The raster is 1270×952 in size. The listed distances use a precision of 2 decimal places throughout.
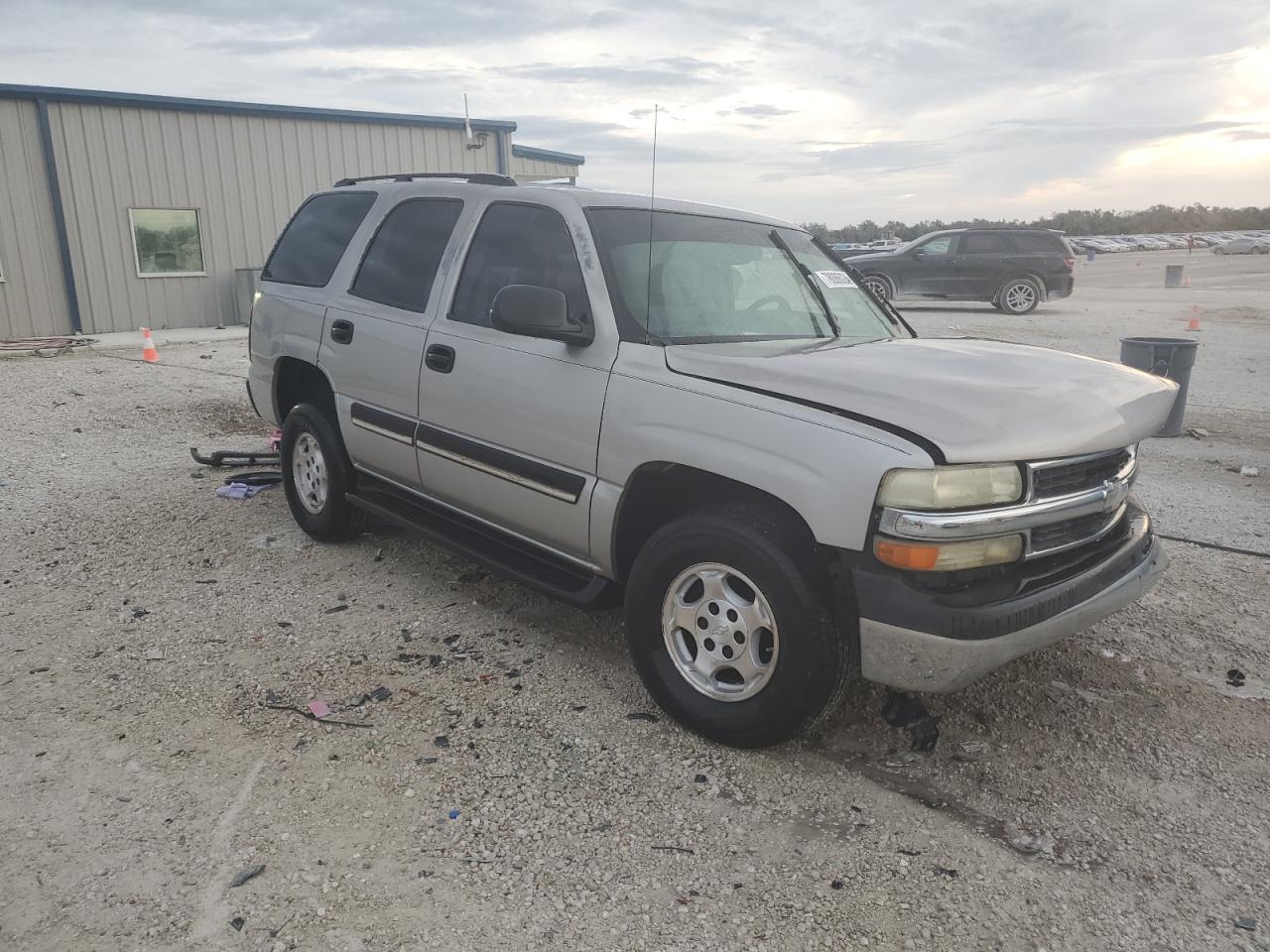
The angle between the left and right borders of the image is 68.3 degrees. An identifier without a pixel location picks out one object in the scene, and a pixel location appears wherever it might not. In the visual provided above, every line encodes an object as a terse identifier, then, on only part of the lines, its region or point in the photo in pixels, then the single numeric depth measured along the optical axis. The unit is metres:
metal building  15.45
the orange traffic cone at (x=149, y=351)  12.80
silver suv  2.75
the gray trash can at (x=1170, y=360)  7.75
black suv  18.91
